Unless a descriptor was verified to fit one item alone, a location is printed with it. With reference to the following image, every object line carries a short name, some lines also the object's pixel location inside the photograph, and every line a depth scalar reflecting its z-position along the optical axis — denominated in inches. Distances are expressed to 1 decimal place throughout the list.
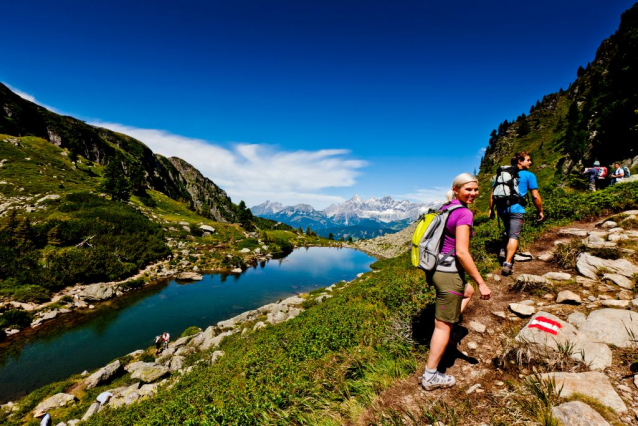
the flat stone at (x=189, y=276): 1742.1
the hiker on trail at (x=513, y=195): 311.1
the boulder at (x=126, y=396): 450.2
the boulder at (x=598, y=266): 237.3
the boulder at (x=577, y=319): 181.4
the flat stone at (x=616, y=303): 193.0
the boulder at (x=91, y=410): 439.1
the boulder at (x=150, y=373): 566.4
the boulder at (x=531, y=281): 253.6
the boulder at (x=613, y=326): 155.6
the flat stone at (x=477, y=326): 222.7
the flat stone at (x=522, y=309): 222.2
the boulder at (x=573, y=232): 372.0
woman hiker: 159.6
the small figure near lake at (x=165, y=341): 768.1
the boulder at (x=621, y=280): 219.3
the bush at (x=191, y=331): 880.3
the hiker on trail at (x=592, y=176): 619.5
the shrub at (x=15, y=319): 845.4
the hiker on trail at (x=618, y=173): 557.6
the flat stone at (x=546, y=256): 329.9
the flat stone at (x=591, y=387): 109.9
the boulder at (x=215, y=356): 498.0
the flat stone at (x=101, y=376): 573.3
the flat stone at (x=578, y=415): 100.1
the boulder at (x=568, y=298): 217.6
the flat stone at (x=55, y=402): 501.4
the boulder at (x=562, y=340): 145.6
